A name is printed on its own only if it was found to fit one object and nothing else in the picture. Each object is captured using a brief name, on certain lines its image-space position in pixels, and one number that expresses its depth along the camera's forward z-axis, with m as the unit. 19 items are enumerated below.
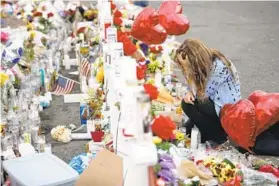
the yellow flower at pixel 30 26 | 12.83
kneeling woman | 7.79
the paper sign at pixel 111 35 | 7.75
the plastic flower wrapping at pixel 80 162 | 7.54
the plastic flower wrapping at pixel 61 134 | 9.34
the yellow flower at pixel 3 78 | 9.29
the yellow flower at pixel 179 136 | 8.02
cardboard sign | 5.84
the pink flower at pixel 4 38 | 11.50
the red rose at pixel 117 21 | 9.94
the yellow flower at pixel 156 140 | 5.28
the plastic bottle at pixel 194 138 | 7.88
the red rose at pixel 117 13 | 9.99
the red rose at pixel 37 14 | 13.70
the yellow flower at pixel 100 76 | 9.16
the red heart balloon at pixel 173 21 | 8.16
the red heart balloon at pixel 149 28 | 8.07
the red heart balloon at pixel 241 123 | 7.65
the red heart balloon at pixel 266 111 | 7.71
